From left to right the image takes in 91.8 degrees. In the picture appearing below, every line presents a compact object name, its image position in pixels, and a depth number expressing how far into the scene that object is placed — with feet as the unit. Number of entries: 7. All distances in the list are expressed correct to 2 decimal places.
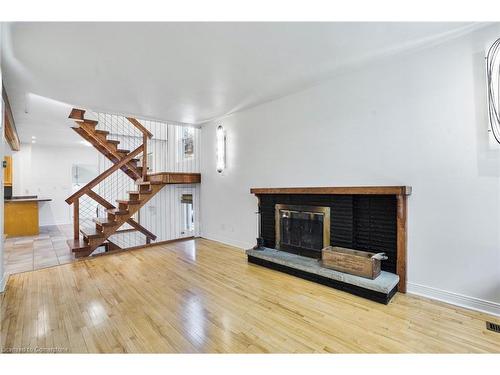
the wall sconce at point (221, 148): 16.58
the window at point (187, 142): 20.77
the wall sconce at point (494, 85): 7.25
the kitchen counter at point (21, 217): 20.62
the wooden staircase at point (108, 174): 14.69
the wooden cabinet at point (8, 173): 23.05
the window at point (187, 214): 21.33
